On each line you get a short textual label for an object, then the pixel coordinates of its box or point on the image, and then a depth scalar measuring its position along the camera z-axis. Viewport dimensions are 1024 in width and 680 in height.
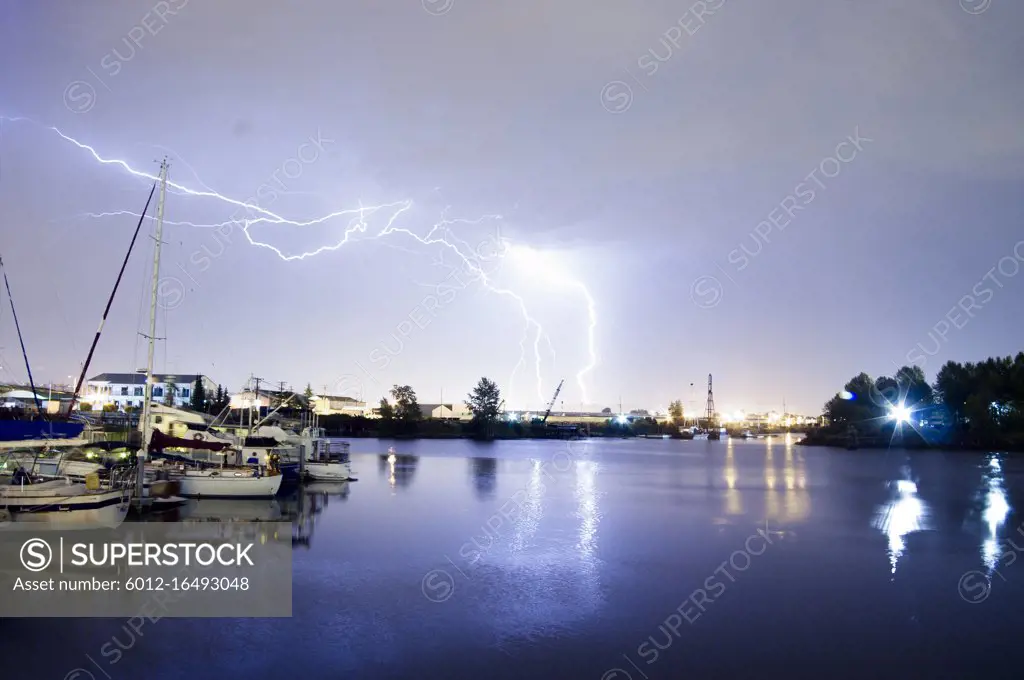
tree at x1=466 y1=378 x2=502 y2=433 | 185.25
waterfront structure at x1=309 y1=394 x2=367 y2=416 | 178.90
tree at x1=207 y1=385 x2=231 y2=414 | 113.35
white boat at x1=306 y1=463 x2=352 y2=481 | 49.34
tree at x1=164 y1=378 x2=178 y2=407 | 106.44
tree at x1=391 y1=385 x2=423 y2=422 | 174.25
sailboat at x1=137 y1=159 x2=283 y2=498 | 32.88
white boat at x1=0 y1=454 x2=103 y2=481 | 30.42
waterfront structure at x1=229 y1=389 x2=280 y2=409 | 112.89
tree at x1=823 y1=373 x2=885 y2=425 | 171.50
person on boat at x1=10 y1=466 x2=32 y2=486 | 24.47
